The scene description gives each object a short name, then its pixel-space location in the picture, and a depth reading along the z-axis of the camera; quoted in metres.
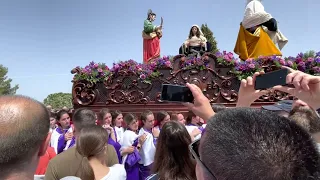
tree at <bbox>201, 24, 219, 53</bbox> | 30.81
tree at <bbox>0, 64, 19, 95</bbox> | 48.62
